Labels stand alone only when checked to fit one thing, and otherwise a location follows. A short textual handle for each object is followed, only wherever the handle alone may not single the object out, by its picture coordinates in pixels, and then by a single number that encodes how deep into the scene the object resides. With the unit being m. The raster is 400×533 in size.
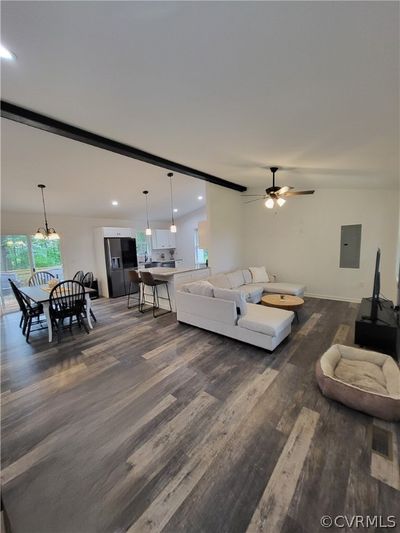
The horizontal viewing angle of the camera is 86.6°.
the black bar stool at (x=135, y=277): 5.04
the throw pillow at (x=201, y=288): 3.56
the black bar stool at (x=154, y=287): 4.65
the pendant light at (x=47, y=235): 4.11
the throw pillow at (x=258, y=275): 5.78
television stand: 2.81
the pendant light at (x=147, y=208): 5.26
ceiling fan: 3.81
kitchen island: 4.79
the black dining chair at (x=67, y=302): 3.62
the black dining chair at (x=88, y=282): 4.58
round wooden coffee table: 3.78
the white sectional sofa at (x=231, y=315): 3.01
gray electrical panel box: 5.00
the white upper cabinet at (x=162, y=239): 8.40
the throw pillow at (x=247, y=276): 5.64
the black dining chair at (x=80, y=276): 4.85
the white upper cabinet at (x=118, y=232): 6.44
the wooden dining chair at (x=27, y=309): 3.82
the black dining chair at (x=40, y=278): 5.28
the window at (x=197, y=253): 8.79
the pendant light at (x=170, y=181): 4.76
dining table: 3.53
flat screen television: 2.99
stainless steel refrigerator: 6.49
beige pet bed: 1.84
